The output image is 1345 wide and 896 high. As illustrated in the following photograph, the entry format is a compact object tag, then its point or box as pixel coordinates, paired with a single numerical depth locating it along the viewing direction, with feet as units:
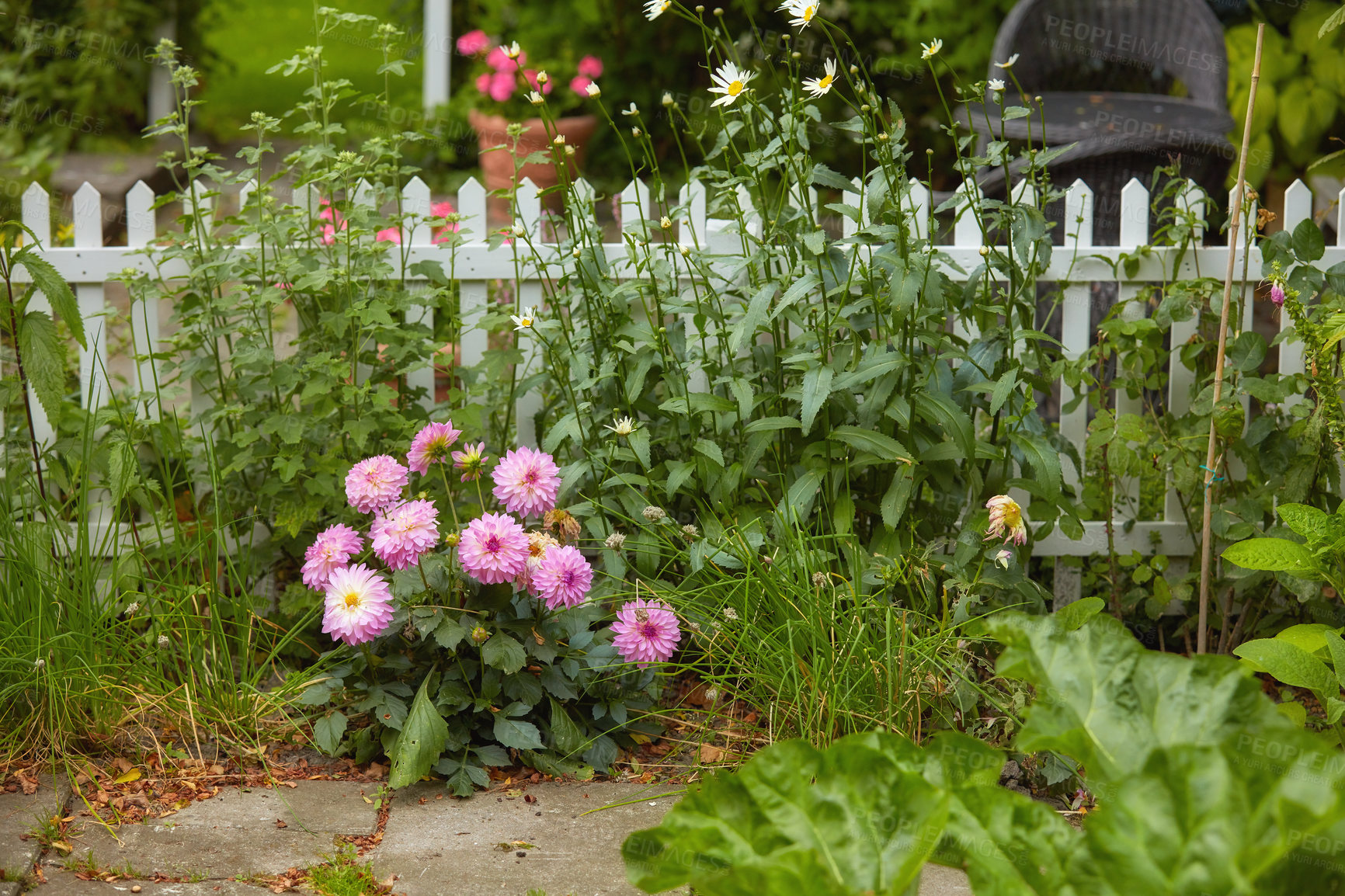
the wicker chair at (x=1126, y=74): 12.85
